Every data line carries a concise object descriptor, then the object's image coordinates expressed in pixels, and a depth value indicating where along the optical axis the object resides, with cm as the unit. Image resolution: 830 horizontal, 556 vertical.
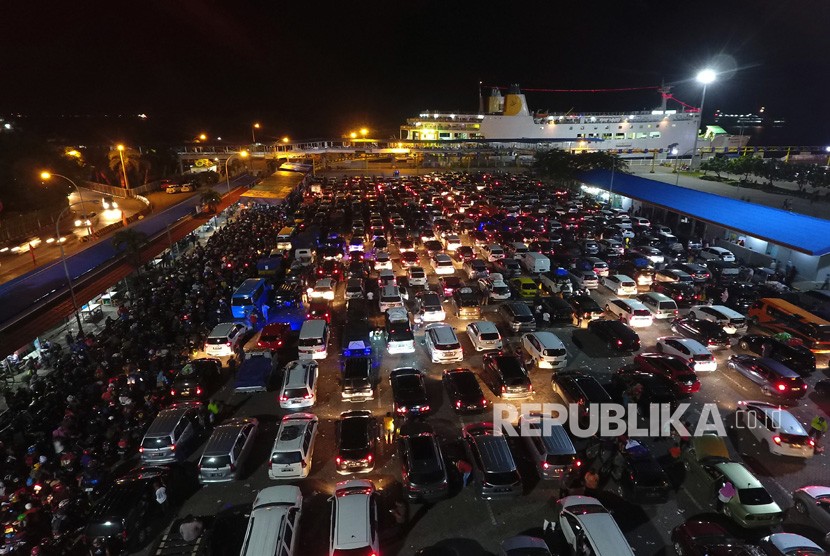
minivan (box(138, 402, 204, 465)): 1131
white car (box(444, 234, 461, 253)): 3041
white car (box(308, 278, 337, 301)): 2214
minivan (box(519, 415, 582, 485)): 1053
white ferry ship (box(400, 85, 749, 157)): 8925
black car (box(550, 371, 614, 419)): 1304
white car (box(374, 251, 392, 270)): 2597
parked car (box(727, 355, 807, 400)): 1398
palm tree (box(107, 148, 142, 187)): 5447
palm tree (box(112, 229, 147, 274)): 2302
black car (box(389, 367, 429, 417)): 1304
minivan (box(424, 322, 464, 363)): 1605
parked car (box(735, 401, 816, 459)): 1138
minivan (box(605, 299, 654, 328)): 1900
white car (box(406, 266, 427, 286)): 2364
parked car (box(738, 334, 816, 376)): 1545
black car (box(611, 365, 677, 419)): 1352
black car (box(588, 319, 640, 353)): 1692
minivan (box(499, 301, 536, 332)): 1872
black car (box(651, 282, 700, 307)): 2156
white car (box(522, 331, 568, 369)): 1584
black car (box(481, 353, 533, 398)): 1406
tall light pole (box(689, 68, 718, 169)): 4528
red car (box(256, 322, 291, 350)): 1756
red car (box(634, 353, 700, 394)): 1428
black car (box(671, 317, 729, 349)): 1712
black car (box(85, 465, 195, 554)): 885
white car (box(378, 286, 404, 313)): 2023
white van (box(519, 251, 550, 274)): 2536
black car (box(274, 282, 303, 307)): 2152
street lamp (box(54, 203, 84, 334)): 1748
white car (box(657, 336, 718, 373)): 1552
